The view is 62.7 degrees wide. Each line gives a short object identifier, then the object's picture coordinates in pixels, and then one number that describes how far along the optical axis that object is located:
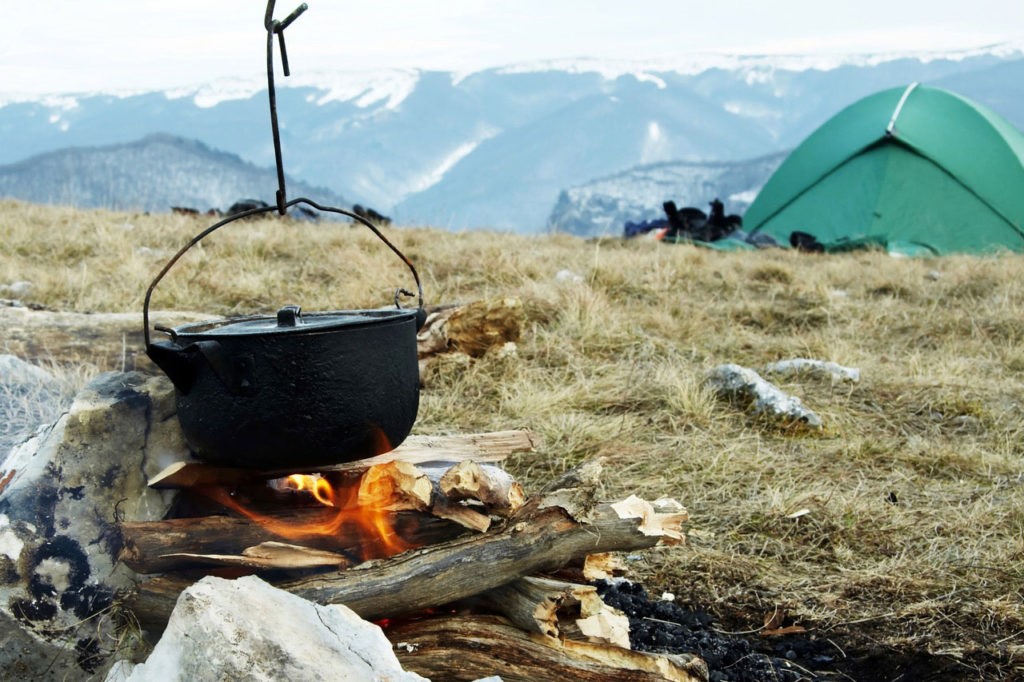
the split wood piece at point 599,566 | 2.23
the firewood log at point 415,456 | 2.14
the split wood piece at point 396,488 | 2.01
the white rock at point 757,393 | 3.83
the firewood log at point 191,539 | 1.94
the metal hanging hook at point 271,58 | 1.86
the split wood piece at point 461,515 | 2.01
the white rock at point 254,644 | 1.41
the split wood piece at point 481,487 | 2.00
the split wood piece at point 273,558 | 1.92
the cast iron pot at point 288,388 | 1.88
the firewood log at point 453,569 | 1.91
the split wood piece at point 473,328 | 4.25
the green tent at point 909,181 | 9.62
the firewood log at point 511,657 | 1.82
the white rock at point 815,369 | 4.38
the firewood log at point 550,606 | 1.92
